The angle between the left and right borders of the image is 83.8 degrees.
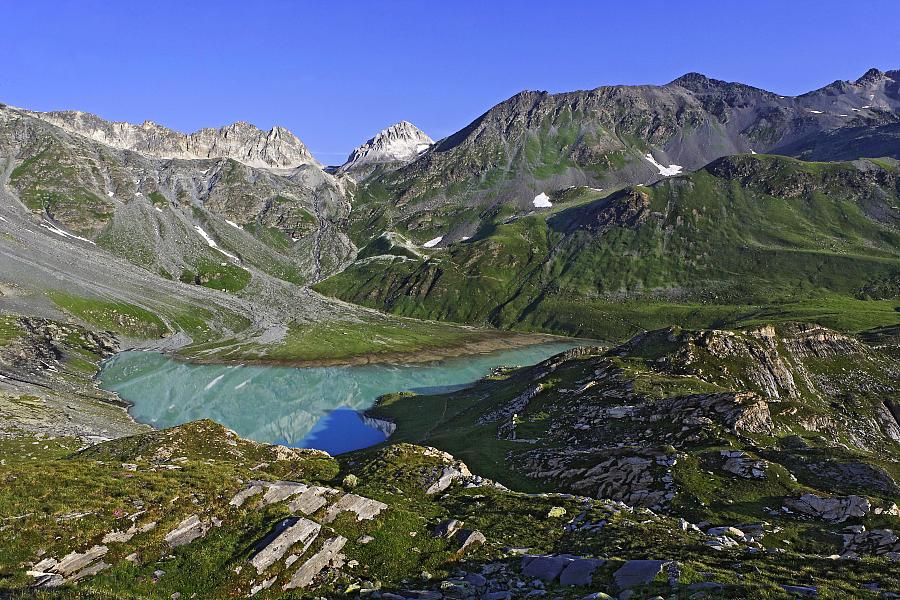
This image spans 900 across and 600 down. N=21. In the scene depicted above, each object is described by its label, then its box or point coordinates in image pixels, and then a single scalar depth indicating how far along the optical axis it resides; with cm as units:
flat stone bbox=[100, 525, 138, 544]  2327
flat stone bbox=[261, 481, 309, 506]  2828
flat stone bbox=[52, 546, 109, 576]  2139
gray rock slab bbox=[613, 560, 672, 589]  1902
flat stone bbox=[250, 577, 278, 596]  2138
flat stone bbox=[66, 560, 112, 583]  2106
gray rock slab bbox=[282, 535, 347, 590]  2208
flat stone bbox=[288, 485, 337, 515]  2769
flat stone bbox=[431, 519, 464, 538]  2686
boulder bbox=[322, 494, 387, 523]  2759
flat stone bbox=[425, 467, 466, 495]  3716
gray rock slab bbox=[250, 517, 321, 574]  2261
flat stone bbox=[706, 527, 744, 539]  2895
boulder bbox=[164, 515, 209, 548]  2403
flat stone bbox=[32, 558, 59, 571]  2095
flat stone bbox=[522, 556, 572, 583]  2142
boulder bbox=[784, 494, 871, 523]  3275
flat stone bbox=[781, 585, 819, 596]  1686
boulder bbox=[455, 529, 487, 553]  2549
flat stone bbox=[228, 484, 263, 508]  2736
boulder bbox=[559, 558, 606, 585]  2045
